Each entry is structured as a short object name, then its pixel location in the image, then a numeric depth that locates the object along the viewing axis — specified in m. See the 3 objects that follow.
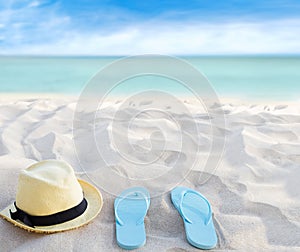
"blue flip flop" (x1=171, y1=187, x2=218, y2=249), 0.91
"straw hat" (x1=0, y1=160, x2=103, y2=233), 0.89
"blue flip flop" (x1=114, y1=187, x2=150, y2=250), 0.90
